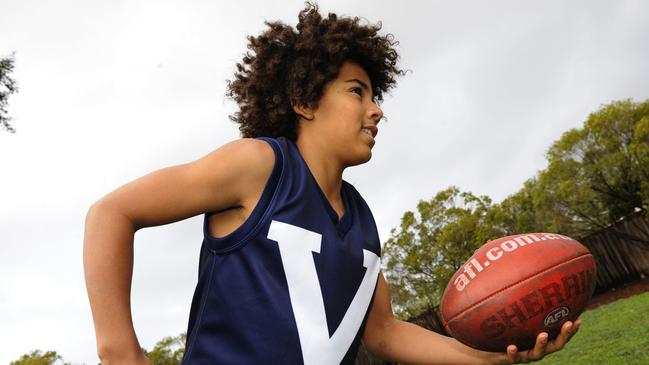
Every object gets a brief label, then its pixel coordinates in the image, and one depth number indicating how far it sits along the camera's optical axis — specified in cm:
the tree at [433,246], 2156
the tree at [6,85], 1169
